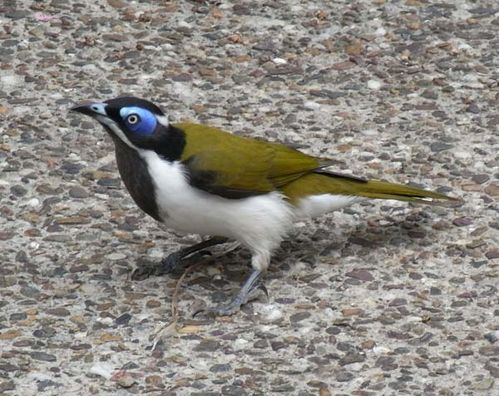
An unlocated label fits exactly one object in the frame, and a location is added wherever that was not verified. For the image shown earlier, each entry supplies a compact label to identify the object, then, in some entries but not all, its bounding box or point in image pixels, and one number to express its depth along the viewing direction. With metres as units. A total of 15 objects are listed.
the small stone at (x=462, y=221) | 11.91
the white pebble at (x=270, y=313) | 10.61
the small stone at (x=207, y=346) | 10.17
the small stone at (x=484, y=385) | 9.71
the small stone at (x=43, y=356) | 10.02
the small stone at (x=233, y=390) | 9.63
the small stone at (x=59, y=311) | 10.62
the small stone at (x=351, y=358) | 10.01
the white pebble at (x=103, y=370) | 9.85
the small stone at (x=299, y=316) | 10.58
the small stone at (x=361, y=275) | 11.14
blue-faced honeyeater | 10.34
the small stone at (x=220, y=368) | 9.91
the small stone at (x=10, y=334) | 10.26
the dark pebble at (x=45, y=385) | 9.68
